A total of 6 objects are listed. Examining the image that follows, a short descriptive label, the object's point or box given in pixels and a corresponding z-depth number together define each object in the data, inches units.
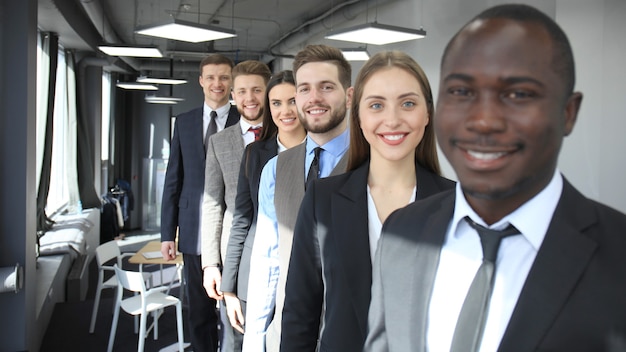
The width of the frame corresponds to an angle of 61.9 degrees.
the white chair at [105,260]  225.9
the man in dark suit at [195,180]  135.8
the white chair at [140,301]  186.2
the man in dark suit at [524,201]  30.6
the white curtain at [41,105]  288.4
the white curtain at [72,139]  379.2
